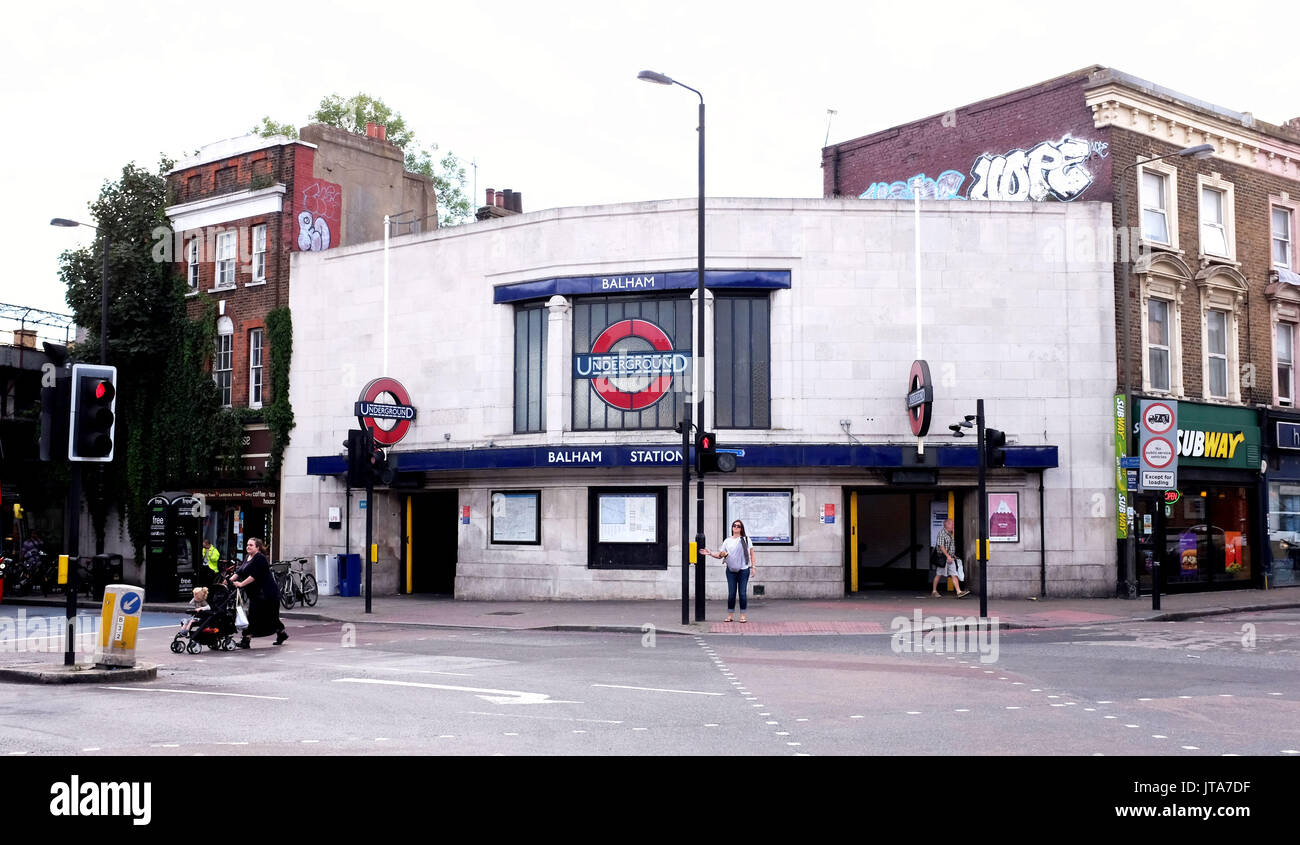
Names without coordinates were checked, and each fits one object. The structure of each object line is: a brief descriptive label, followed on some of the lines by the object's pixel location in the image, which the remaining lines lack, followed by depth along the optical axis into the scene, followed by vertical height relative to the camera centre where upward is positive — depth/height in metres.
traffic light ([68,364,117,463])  14.10 +1.07
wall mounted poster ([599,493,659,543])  27.41 -0.24
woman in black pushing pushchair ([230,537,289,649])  18.08 -1.34
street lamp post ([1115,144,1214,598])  26.88 -0.98
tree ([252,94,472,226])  51.28 +16.15
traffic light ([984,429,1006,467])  21.42 +1.10
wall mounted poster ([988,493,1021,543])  26.94 -0.14
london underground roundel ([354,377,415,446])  28.98 +2.35
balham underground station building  26.84 +2.72
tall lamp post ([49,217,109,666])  14.20 -0.37
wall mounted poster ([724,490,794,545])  26.95 -0.12
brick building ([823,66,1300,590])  28.25 +6.09
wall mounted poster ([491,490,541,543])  28.38 -0.23
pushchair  17.55 -1.76
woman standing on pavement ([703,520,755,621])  22.03 -0.95
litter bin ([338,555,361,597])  30.44 -1.72
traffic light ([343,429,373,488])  24.62 +1.02
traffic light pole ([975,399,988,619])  21.67 -0.49
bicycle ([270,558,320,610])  26.36 -1.76
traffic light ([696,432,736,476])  21.34 +0.89
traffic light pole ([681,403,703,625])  21.25 -0.12
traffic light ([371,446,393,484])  24.75 +0.84
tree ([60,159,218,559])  35.16 +4.58
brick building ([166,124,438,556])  33.84 +7.98
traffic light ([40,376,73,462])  14.07 +1.06
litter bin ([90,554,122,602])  28.04 -1.69
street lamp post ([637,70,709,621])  21.27 +2.78
